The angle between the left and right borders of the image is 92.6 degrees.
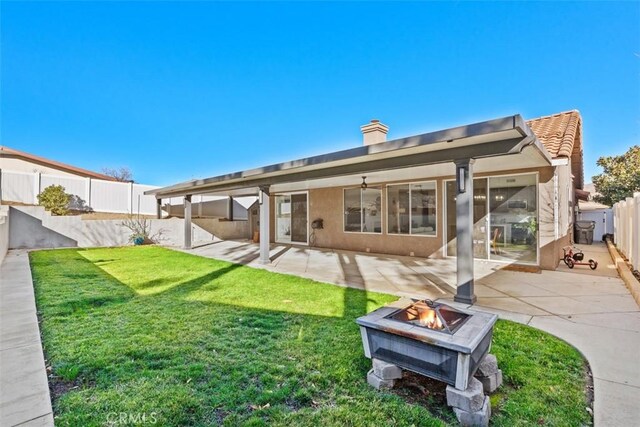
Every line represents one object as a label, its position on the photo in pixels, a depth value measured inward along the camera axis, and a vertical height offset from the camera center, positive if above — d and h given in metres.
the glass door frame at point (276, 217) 13.52 -0.02
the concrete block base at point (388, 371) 2.55 -1.30
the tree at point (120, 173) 29.29 +4.28
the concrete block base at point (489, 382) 2.50 -1.37
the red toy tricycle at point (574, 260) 7.29 -1.09
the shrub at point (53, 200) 12.82 +0.73
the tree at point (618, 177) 15.16 +2.03
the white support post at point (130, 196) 16.54 +1.14
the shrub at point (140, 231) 13.73 -0.64
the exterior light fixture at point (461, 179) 4.76 +0.58
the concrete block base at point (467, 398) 2.13 -1.29
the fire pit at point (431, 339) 2.17 -0.92
